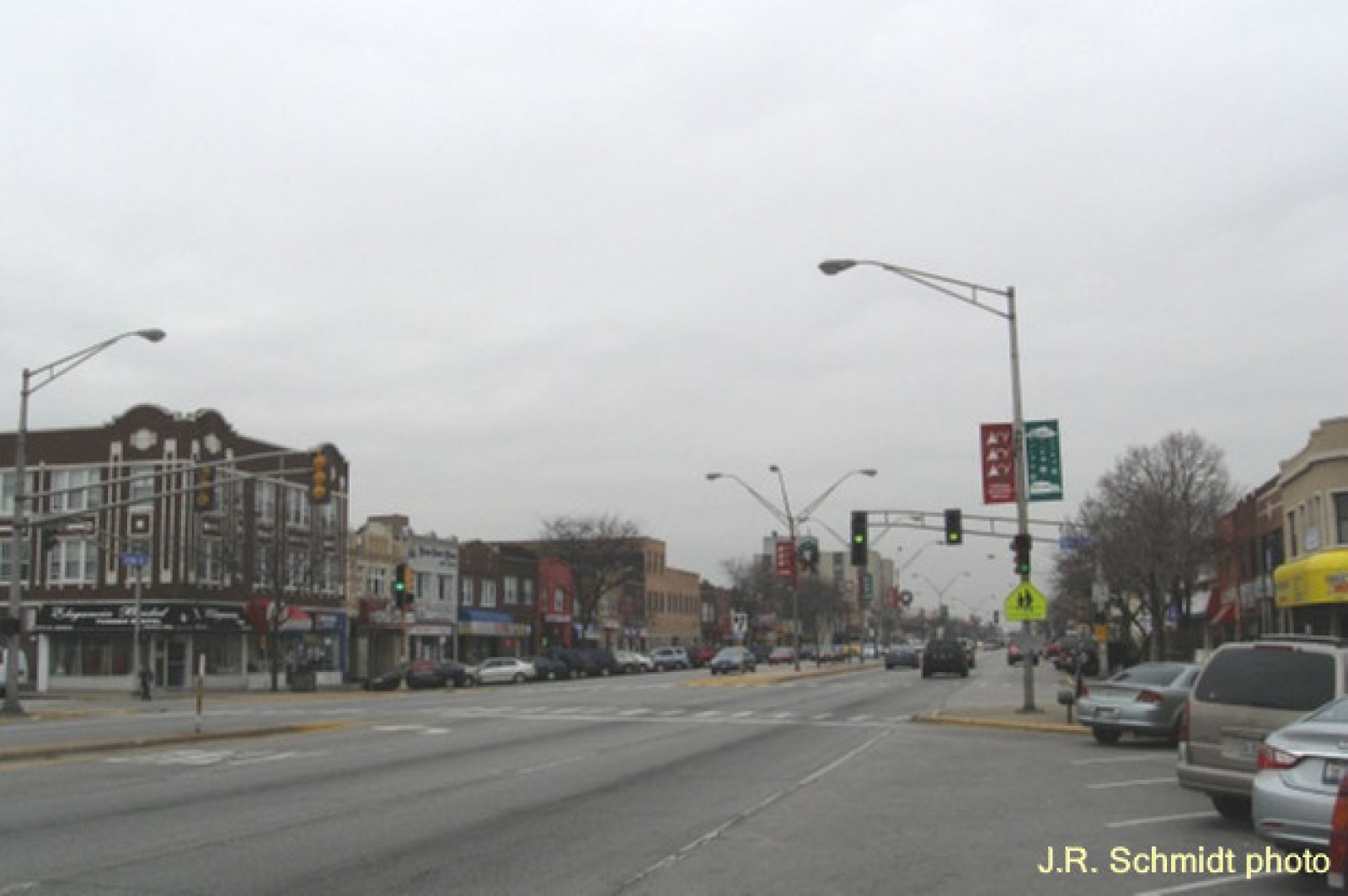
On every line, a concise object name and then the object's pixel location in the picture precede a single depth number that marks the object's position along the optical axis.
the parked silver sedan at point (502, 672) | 59.03
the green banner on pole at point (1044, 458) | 27.06
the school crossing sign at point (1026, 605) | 25.83
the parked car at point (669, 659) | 79.31
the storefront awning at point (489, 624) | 77.51
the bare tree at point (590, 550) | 89.75
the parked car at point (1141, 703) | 19.22
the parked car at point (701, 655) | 88.38
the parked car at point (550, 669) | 62.97
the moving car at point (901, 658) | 70.44
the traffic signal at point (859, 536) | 42.25
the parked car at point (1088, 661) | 52.30
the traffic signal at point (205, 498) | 30.44
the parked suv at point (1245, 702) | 11.37
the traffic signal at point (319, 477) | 29.88
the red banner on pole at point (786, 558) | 55.30
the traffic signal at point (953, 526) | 41.09
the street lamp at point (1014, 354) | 26.28
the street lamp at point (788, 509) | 55.06
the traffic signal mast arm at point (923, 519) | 47.71
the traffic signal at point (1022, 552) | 26.72
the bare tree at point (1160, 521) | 46.88
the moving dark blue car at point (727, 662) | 66.50
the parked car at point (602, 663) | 70.25
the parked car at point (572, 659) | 67.93
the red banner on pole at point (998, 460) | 27.12
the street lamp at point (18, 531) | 32.84
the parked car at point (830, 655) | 91.82
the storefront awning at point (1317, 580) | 32.62
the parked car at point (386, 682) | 53.75
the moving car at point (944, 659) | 55.66
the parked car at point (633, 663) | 75.12
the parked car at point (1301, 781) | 8.45
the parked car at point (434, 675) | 55.31
